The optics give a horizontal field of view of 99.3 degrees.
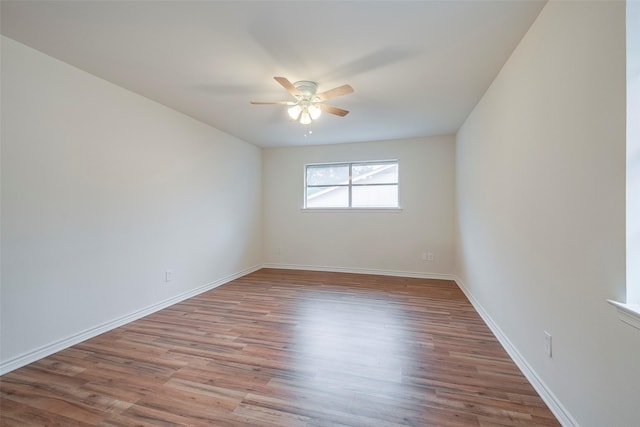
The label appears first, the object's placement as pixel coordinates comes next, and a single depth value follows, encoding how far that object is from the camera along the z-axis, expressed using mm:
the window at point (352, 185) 4941
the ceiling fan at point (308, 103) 2574
